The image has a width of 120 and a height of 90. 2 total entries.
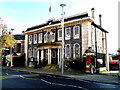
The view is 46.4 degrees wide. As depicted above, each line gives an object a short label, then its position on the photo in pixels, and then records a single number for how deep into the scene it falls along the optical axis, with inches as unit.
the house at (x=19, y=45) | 1617.9
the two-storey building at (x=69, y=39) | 967.6
